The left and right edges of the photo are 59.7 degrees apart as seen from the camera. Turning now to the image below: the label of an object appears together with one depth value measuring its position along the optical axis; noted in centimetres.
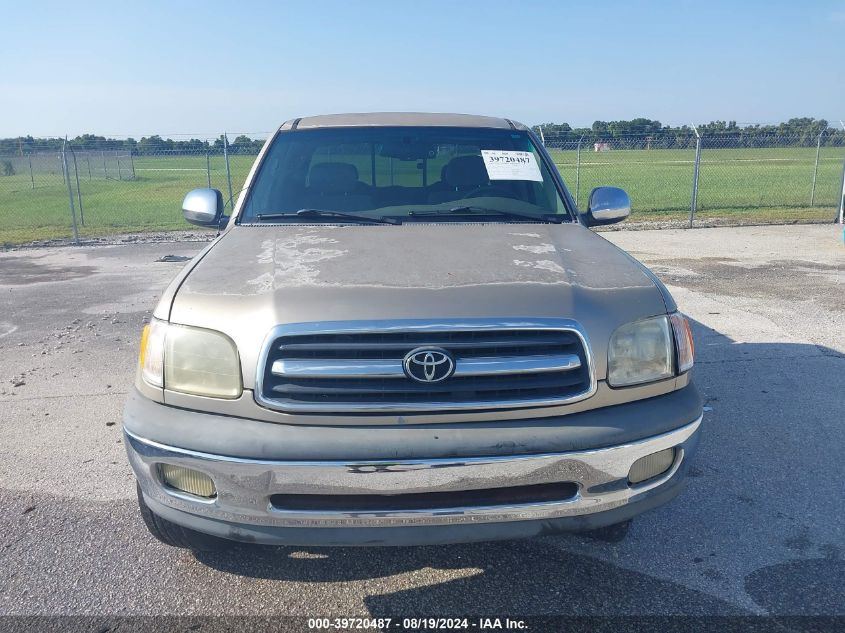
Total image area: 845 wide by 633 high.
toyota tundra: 240
